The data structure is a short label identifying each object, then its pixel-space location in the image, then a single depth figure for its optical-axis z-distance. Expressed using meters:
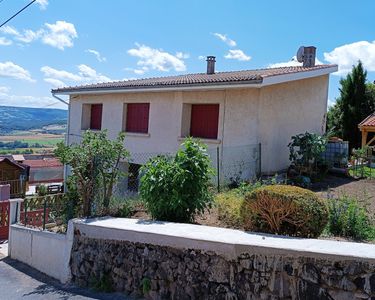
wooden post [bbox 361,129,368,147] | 20.73
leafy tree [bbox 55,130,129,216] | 7.84
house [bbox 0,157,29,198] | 29.34
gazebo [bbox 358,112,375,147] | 20.38
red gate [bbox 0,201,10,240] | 13.02
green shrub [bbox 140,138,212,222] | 6.95
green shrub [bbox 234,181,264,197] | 8.59
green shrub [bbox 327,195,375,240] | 6.24
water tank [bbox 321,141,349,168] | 13.76
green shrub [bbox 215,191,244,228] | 7.00
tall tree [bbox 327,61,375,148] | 25.91
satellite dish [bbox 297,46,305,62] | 15.53
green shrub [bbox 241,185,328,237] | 5.56
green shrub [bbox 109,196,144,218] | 7.89
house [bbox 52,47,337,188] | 12.23
